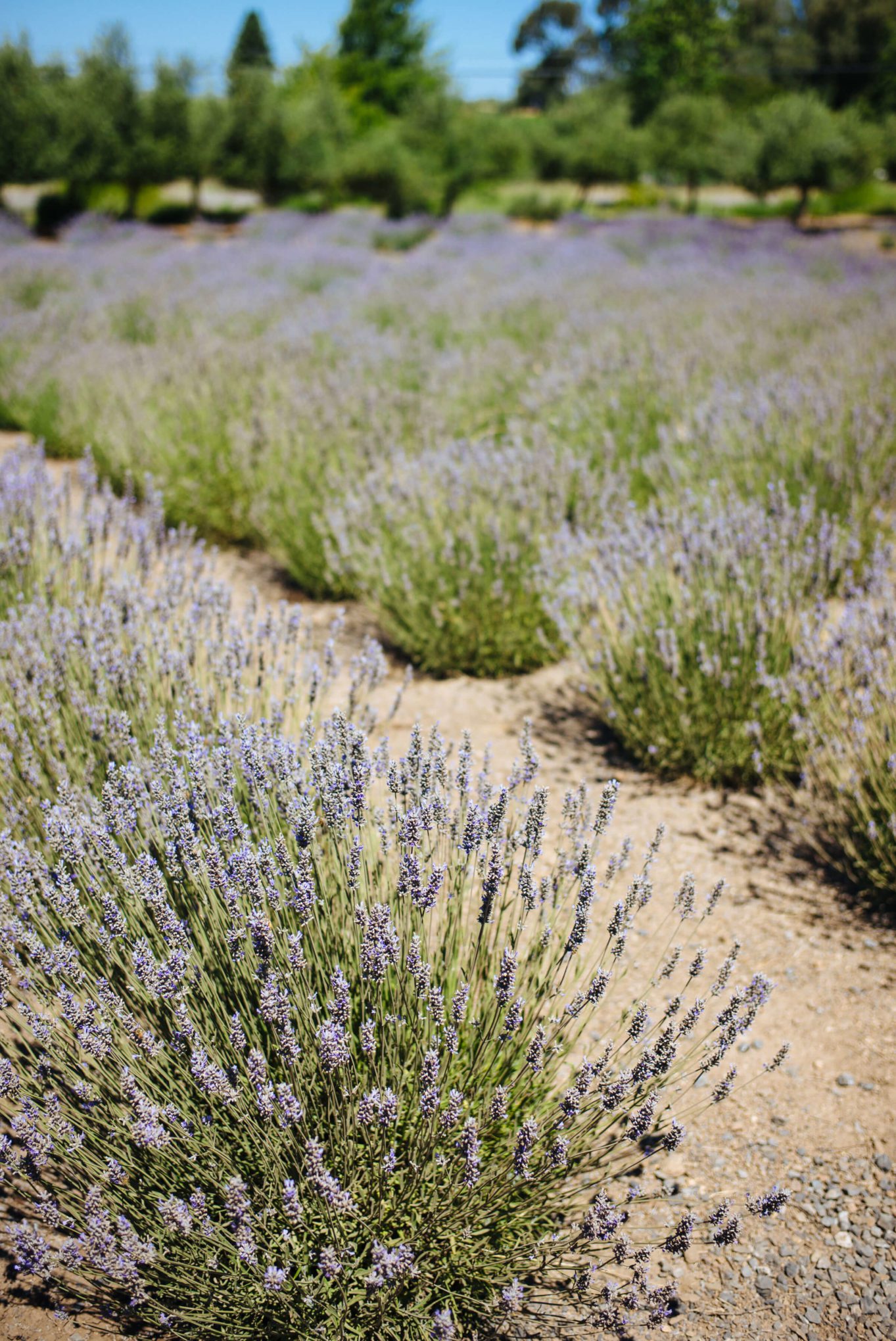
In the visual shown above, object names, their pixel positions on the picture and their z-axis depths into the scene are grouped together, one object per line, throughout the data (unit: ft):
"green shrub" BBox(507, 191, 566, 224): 91.45
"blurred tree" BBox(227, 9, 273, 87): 184.03
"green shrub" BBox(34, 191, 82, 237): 86.48
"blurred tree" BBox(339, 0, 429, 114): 136.26
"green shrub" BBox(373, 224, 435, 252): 71.97
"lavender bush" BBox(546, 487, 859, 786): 9.93
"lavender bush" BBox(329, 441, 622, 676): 12.34
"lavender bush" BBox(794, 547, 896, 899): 8.31
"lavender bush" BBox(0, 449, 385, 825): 7.36
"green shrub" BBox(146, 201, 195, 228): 91.25
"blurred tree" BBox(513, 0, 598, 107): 242.99
